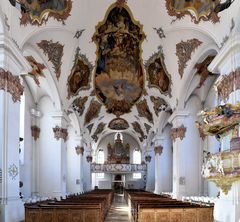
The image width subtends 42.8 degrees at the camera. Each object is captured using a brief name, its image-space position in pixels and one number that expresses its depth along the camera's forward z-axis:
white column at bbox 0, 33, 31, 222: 8.72
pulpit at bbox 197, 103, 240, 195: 6.19
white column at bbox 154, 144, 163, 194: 21.35
